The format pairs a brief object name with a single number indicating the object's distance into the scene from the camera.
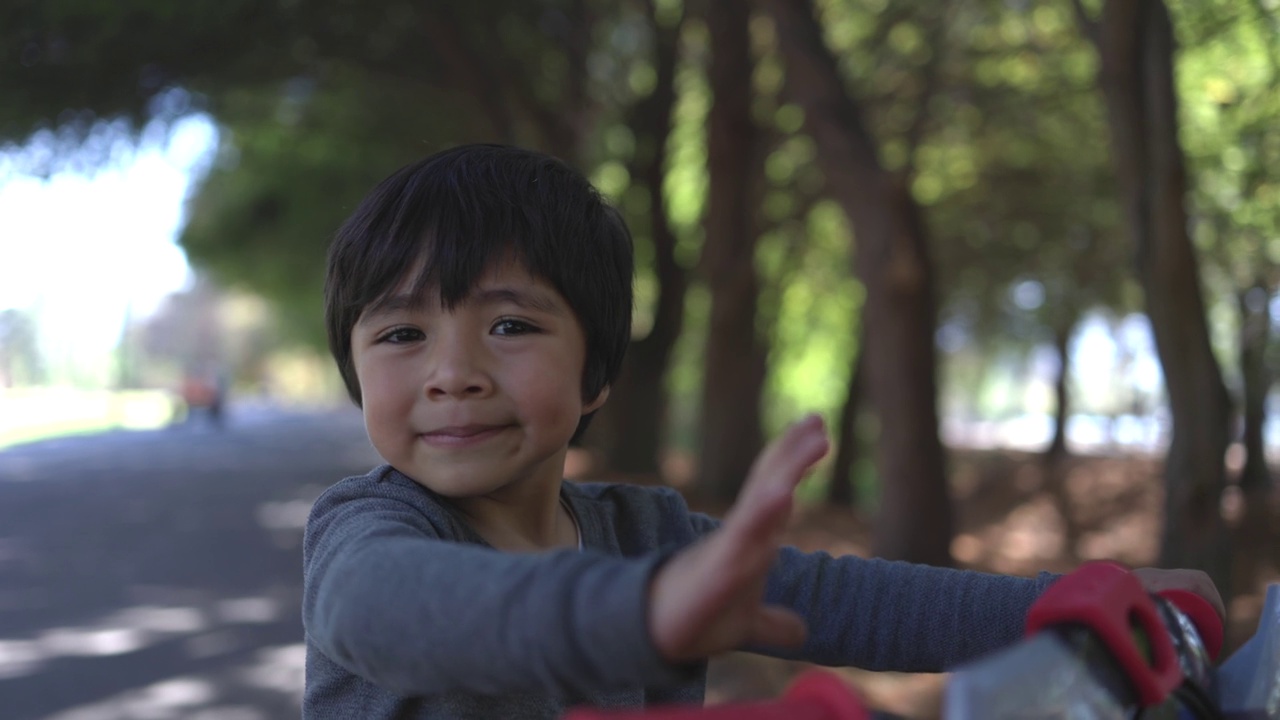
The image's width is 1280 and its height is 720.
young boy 0.89
